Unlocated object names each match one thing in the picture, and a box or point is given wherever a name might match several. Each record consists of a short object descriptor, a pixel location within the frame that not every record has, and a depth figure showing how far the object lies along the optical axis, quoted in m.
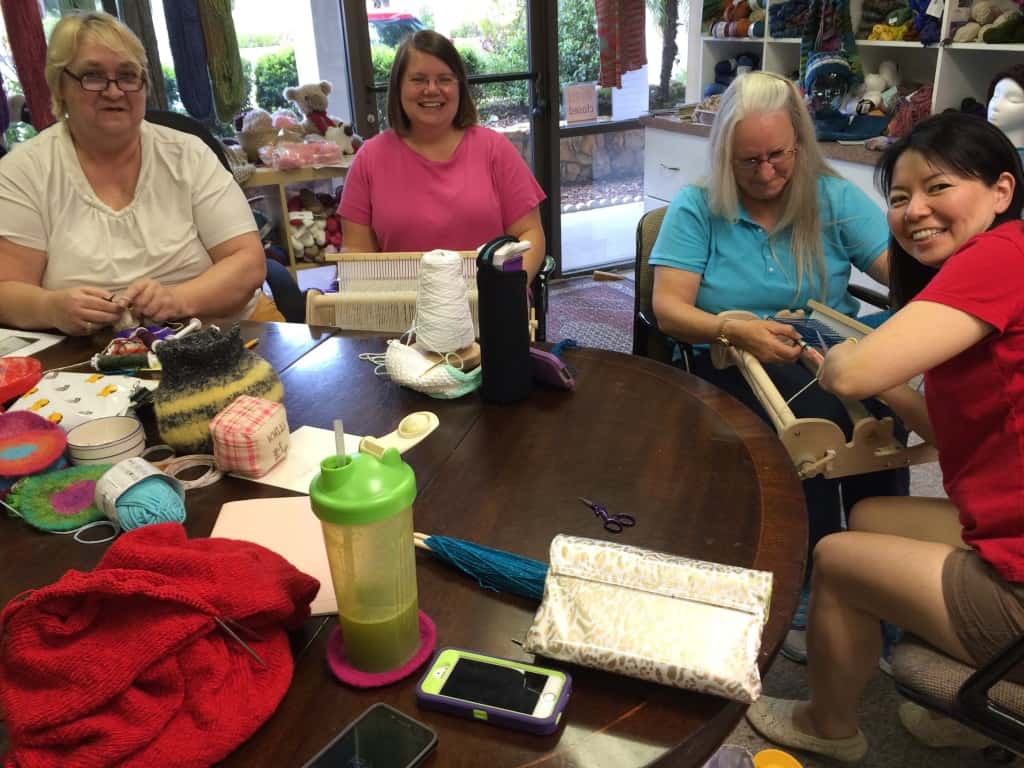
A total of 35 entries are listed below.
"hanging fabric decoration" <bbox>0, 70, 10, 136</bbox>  2.85
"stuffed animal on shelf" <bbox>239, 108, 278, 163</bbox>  3.32
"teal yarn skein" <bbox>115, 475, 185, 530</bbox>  1.06
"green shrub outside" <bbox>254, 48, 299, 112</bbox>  3.75
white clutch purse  0.78
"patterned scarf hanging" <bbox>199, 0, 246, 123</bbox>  3.23
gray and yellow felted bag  1.22
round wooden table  0.77
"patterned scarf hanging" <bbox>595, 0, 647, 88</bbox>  4.12
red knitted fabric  0.71
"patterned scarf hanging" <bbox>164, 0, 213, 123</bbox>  3.20
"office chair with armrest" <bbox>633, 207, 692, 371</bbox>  2.07
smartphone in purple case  0.76
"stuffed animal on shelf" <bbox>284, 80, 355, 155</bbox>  3.43
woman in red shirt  1.13
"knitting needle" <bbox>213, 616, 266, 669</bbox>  0.78
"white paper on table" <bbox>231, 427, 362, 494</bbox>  1.21
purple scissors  1.05
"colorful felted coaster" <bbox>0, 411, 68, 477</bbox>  1.18
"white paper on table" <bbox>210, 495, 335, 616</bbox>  1.02
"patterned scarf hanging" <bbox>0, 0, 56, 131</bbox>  2.87
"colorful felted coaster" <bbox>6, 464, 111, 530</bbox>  1.10
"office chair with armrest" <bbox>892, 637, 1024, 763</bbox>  1.04
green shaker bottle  0.72
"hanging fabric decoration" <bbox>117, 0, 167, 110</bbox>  3.31
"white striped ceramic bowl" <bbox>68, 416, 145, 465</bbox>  1.24
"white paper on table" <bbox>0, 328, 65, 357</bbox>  1.74
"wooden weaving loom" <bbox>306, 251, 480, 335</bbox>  1.84
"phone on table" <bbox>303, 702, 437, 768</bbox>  0.73
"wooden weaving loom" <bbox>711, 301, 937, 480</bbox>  1.44
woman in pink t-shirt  2.32
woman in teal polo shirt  1.81
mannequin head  2.56
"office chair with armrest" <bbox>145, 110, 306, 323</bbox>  2.37
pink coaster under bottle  0.81
